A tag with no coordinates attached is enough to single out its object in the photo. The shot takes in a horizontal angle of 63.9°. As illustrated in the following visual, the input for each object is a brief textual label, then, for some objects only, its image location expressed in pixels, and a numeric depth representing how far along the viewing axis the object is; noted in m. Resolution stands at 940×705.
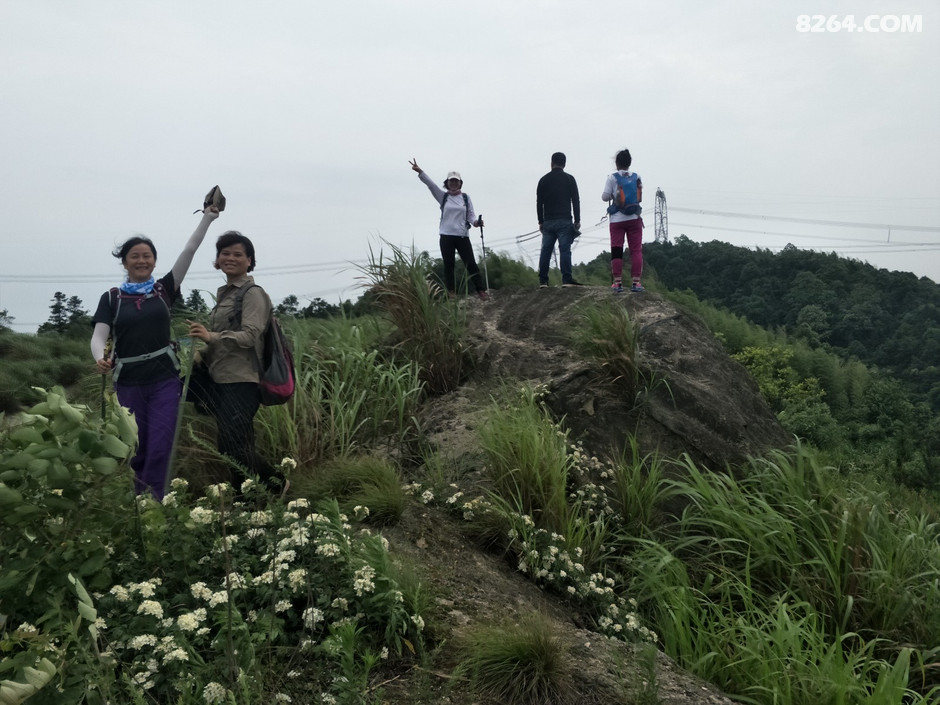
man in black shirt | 8.56
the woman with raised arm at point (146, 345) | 4.22
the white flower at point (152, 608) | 2.57
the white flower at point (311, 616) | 2.55
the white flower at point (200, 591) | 2.67
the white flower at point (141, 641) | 2.48
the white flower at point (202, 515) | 3.08
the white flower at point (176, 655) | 2.38
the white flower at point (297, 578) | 2.78
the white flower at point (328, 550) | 2.94
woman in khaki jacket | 4.10
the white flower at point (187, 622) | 2.47
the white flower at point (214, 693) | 2.21
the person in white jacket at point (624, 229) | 8.13
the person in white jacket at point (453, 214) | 8.20
